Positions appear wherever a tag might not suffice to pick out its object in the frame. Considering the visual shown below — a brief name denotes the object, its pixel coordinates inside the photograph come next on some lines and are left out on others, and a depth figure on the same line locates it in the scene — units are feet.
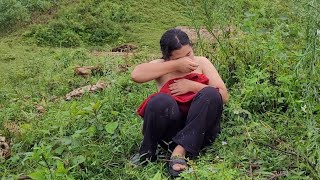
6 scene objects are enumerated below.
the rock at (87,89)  16.71
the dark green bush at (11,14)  32.37
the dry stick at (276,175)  9.23
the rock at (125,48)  27.01
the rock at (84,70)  20.12
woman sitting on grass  10.43
